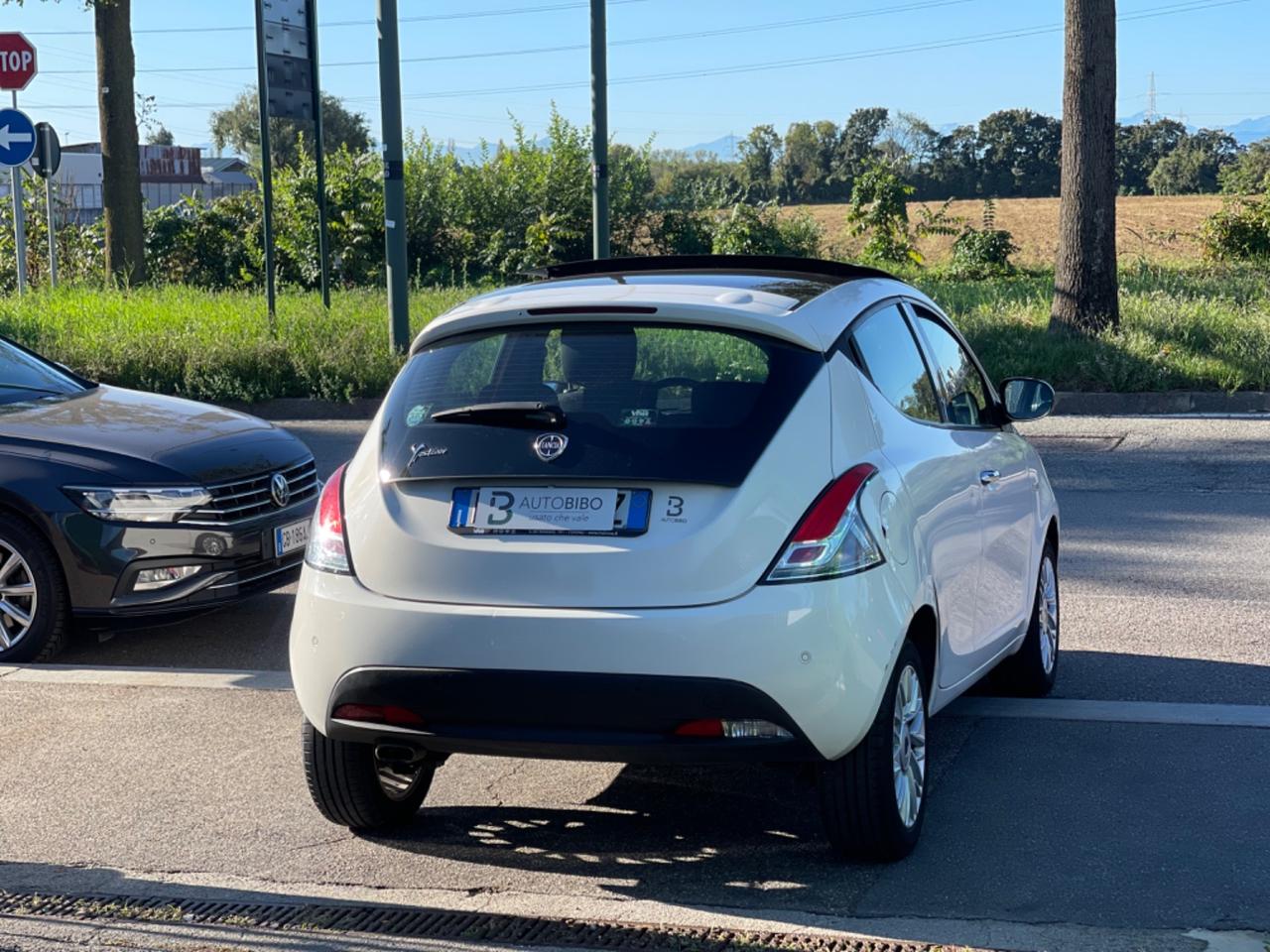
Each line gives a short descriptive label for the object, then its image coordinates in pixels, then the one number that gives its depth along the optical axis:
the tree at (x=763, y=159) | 74.88
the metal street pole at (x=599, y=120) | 19.17
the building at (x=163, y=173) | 62.25
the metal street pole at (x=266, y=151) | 18.05
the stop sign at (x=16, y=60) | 19.78
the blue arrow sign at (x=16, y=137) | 19.30
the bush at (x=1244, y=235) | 27.31
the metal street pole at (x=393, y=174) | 17.14
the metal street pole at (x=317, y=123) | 18.69
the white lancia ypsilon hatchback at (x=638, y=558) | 4.18
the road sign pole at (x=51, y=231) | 22.09
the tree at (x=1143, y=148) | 81.88
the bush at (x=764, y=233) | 30.23
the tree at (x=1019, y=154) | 78.25
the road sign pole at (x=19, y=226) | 21.23
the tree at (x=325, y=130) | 89.38
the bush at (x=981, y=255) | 30.44
